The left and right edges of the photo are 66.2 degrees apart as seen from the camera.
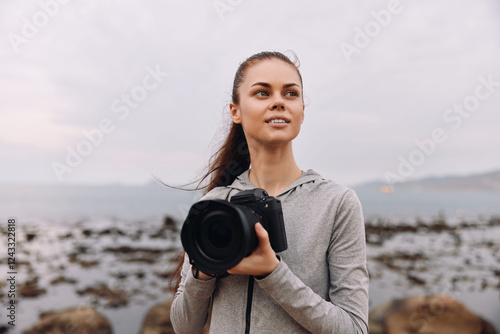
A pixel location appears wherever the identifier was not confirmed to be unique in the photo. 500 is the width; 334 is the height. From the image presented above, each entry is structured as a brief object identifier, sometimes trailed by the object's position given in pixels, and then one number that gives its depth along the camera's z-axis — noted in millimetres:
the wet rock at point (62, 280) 11039
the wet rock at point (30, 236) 17300
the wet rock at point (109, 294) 9617
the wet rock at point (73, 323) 6832
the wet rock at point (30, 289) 9953
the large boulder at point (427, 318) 6551
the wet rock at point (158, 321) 6922
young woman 1438
